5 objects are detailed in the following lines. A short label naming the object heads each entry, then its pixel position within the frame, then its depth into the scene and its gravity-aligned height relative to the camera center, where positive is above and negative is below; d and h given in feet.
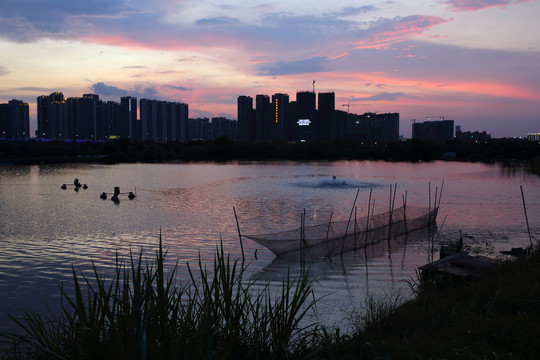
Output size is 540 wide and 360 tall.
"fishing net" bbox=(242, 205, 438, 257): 37.83 -7.17
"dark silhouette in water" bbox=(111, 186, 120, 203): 86.96 -7.98
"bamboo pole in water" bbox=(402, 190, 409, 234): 51.01 -7.24
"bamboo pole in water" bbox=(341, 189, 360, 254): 41.21 -7.62
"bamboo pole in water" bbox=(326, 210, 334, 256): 39.77 -7.79
